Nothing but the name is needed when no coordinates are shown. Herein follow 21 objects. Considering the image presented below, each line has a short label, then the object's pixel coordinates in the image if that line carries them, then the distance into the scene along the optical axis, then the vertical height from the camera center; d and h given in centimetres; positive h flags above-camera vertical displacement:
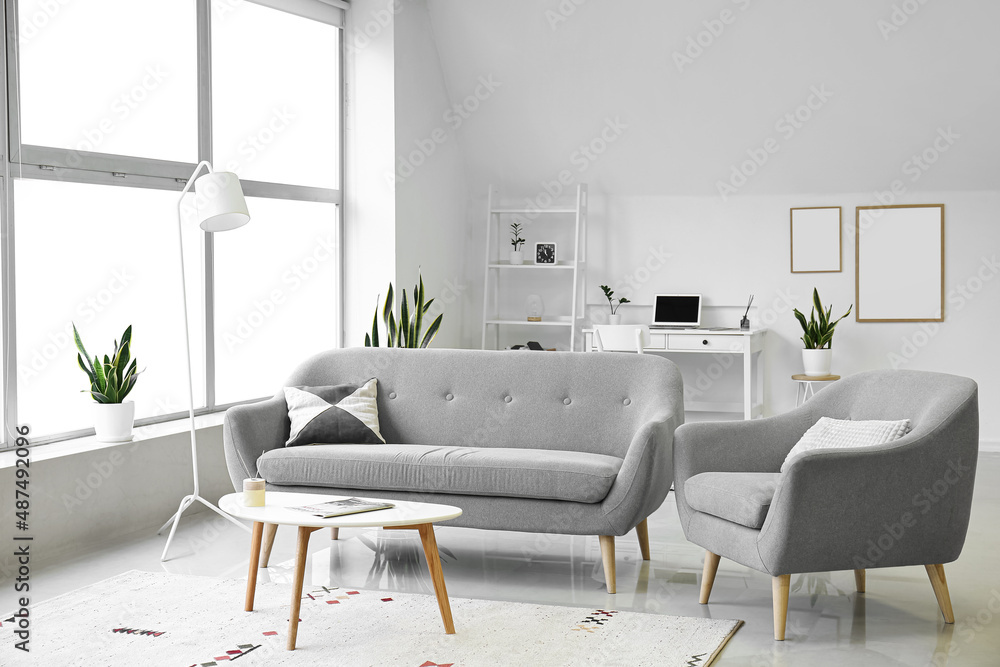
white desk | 629 -34
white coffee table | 276 -65
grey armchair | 283 -64
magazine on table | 284 -64
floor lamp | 380 +39
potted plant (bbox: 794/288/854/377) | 636 -32
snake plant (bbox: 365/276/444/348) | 540 -17
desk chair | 549 -24
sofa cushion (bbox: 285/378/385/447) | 393 -49
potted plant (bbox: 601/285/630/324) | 708 -7
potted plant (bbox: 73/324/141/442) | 414 -40
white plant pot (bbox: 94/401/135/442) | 415 -53
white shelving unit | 702 +23
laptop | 689 -12
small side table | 627 -63
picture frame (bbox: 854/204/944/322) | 652 +20
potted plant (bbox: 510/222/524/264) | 710 +39
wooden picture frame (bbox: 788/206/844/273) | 671 +37
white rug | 269 -100
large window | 406 +51
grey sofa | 339 -58
